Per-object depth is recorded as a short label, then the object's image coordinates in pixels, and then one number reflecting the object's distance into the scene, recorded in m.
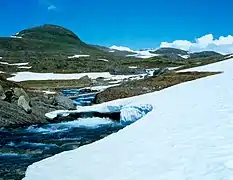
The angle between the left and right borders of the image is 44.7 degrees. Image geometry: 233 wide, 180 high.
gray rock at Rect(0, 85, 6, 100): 18.34
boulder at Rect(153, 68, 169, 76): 35.98
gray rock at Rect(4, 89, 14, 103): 18.51
